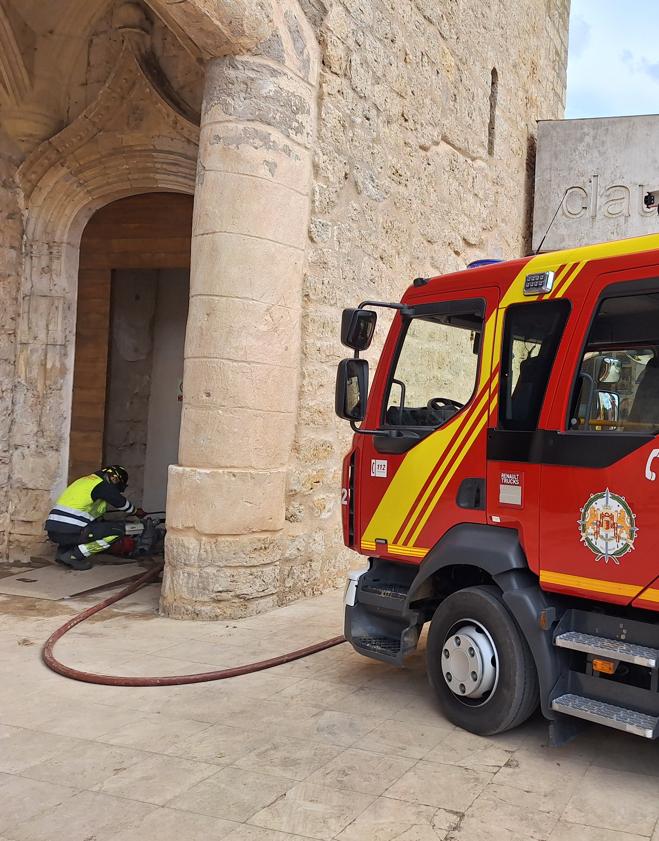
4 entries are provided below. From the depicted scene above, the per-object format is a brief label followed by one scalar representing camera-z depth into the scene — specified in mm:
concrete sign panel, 12398
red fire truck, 3539
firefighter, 8055
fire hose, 4777
